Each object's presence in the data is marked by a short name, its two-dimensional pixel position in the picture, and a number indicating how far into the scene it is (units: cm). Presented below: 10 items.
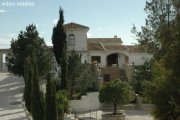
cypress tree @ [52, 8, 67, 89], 4559
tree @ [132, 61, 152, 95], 3764
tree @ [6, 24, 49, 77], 4059
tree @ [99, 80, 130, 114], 2827
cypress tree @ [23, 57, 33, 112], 2637
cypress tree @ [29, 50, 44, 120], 2258
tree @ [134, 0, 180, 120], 1060
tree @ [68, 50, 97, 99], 3591
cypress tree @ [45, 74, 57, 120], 1992
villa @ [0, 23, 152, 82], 4481
